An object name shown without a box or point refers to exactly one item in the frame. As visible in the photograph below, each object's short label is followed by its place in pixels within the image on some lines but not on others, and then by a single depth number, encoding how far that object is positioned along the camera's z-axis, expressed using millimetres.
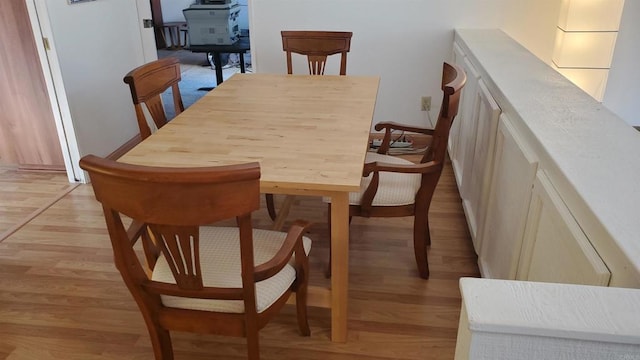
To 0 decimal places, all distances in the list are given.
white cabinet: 1027
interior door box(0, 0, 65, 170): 3014
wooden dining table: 1560
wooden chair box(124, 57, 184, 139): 2053
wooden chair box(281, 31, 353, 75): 2936
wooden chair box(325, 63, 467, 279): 1862
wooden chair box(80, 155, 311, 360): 1077
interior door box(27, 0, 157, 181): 2982
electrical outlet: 3732
